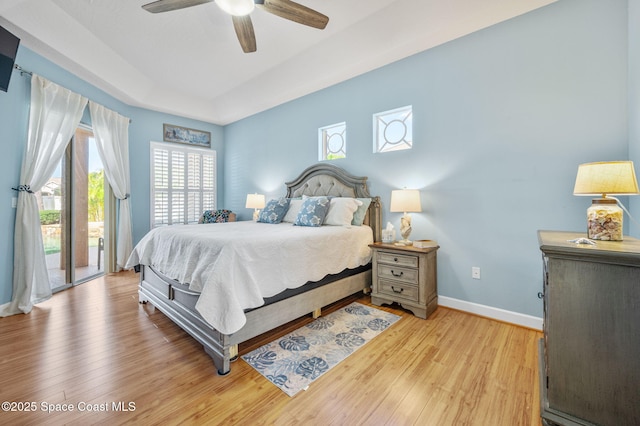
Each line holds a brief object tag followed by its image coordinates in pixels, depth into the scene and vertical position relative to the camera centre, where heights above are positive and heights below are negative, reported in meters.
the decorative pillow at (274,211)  3.64 +0.03
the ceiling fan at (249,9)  1.99 +1.65
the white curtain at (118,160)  3.98 +0.87
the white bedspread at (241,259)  1.74 -0.39
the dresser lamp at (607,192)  1.41 +0.12
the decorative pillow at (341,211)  3.20 +0.03
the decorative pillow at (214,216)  5.13 -0.05
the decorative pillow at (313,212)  3.15 +0.02
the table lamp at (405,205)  2.78 +0.09
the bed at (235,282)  1.74 -0.59
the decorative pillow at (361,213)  3.30 +0.00
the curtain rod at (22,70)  2.71 +1.53
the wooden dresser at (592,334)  1.12 -0.56
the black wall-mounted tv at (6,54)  2.42 +1.52
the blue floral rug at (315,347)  1.71 -1.06
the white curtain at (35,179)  2.72 +0.38
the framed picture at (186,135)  5.14 +1.64
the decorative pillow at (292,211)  3.70 +0.03
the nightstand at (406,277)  2.57 -0.67
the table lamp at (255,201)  4.68 +0.22
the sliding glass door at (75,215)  3.36 -0.02
